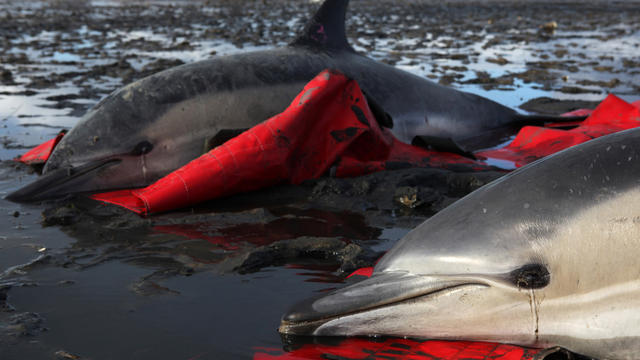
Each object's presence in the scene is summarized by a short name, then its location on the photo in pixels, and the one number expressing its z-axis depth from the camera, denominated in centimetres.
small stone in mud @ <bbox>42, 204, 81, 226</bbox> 441
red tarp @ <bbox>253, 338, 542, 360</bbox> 250
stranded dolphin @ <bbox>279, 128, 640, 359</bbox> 238
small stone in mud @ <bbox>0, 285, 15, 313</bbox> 303
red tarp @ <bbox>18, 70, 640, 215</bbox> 474
